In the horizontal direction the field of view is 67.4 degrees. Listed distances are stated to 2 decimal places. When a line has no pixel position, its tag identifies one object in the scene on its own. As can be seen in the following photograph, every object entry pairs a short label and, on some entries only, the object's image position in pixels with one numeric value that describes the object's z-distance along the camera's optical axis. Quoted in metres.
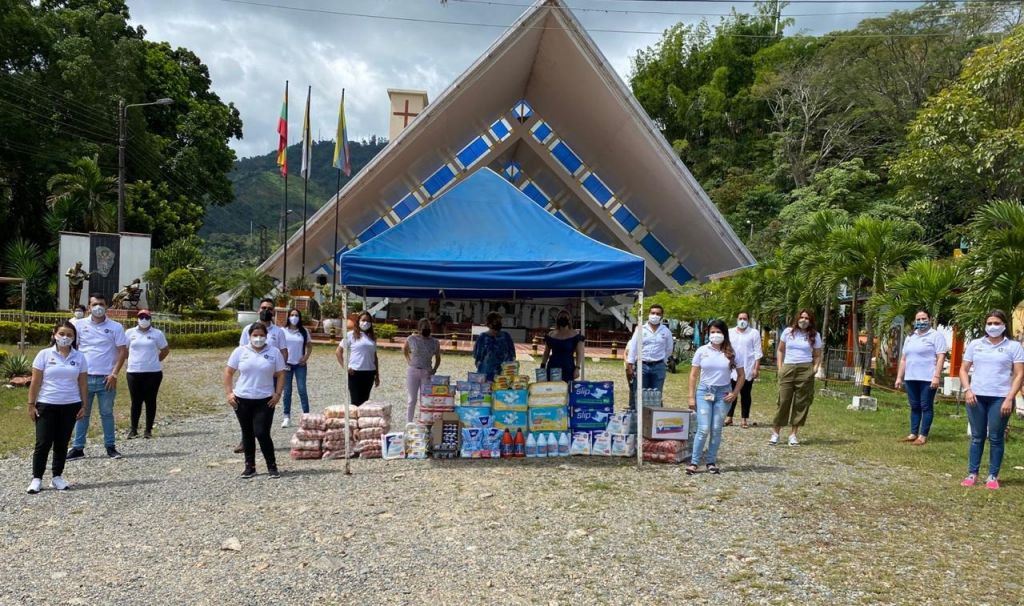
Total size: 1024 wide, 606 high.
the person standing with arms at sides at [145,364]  8.55
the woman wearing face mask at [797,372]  8.54
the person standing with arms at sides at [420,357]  8.52
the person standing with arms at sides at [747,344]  9.21
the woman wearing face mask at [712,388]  6.76
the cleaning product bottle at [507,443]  7.65
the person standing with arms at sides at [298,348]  9.13
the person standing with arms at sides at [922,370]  8.67
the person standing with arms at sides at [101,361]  7.63
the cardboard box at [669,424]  7.51
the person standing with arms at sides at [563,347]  8.31
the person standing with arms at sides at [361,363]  8.62
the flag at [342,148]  28.56
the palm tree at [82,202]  32.66
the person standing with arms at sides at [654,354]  9.29
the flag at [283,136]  27.36
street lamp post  25.20
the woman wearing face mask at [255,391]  6.62
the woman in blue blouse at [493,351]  8.48
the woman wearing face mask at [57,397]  6.21
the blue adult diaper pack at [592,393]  7.69
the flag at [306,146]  29.05
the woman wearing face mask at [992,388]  6.37
